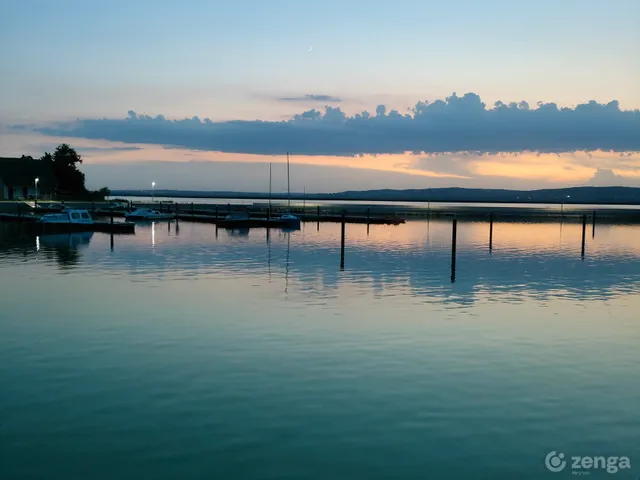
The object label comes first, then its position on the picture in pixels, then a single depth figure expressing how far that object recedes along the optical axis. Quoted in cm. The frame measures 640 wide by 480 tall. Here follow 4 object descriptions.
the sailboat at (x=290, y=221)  9150
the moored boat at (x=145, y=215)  9856
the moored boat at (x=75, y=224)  7188
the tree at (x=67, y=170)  12088
